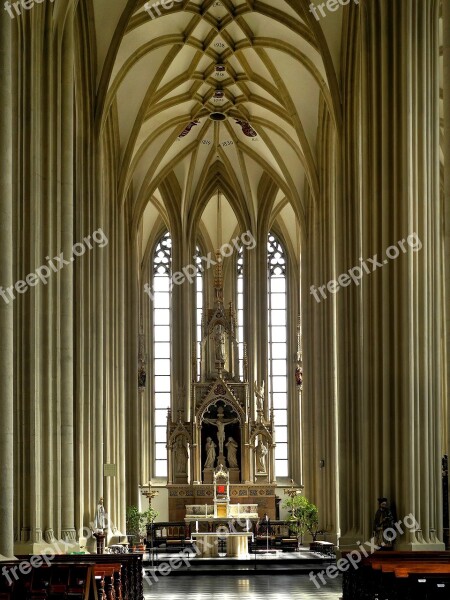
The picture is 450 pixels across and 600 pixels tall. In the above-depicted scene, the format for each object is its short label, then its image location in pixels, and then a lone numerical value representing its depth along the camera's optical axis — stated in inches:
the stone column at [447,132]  528.1
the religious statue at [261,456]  1662.2
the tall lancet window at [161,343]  1788.9
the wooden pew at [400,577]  450.0
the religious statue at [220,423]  1667.1
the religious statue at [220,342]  1667.1
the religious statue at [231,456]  1673.2
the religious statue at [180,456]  1664.6
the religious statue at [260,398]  1689.2
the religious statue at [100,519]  1013.8
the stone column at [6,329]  656.4
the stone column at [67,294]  984.9
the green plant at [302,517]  1475.1
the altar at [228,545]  1321.4
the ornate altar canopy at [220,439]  1644.9
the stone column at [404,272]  887.1
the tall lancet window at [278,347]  1781.5
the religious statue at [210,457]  1667.1
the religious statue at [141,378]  1758.1
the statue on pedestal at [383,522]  877.8
